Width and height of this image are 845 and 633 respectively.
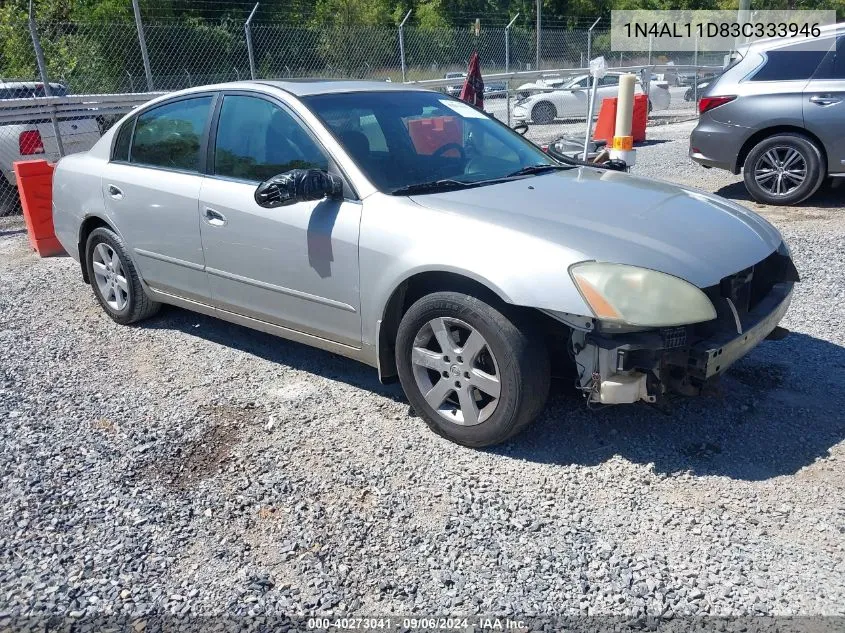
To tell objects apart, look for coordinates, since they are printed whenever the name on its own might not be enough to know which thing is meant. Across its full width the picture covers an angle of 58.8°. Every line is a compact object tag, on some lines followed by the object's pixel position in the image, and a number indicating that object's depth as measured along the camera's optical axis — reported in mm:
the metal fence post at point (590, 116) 8398
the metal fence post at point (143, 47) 11445
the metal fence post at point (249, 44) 11984
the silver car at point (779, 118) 7559
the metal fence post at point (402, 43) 14152
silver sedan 3090
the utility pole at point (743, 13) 19188
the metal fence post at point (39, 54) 9789
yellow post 7320
